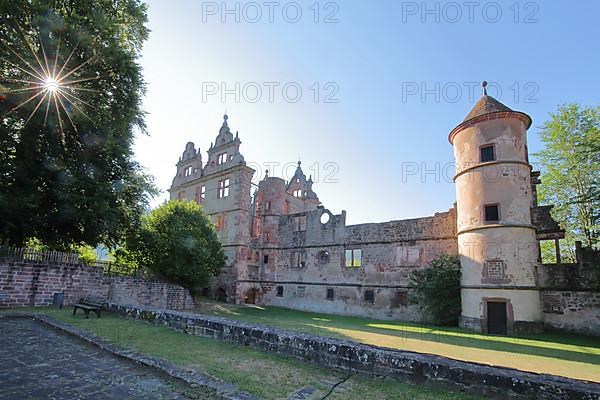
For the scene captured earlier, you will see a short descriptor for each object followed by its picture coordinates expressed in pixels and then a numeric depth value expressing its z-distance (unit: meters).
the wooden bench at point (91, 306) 10.06
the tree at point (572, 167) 15.76
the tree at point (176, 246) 18.50
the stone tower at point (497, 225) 13.18
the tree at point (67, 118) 12.89
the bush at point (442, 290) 15.16
